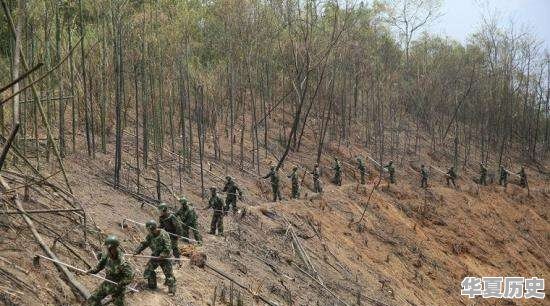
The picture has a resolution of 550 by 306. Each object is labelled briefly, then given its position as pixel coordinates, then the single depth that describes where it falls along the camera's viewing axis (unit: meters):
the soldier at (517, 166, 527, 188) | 26.48
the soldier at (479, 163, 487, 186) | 25.33
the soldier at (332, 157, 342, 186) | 19.42
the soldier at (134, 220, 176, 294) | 7.10
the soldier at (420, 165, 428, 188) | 22.11
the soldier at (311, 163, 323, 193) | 17.70
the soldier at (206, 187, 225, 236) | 10.86
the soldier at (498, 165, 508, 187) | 25.72
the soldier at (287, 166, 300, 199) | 16.08
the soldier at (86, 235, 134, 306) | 6.06
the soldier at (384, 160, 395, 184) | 21.30
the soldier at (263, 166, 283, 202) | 15.11
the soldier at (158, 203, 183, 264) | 8.27
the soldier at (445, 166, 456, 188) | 23.83
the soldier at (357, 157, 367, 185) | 20.91
